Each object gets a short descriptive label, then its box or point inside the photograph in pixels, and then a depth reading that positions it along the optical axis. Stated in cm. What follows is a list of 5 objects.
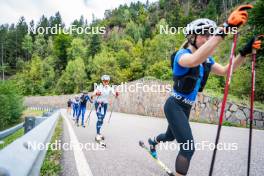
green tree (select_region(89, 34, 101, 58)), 8012
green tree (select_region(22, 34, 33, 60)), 13962
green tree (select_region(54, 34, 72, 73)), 10000
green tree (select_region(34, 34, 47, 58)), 13325
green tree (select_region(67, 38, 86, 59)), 9038
